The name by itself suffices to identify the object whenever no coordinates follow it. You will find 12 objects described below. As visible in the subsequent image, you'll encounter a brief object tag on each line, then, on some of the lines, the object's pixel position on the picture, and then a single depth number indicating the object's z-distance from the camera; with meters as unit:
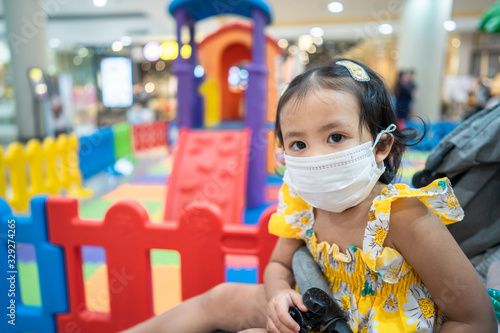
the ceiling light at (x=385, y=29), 10.98
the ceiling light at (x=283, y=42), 13.46
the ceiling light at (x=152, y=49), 13.74
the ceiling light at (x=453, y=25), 9.93
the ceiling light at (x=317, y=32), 11.42
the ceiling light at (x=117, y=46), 13.63
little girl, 0.78
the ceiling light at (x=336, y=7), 8.43
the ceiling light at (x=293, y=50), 14.05
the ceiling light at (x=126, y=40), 12.75
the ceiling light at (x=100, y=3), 8.97
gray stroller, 1.04
